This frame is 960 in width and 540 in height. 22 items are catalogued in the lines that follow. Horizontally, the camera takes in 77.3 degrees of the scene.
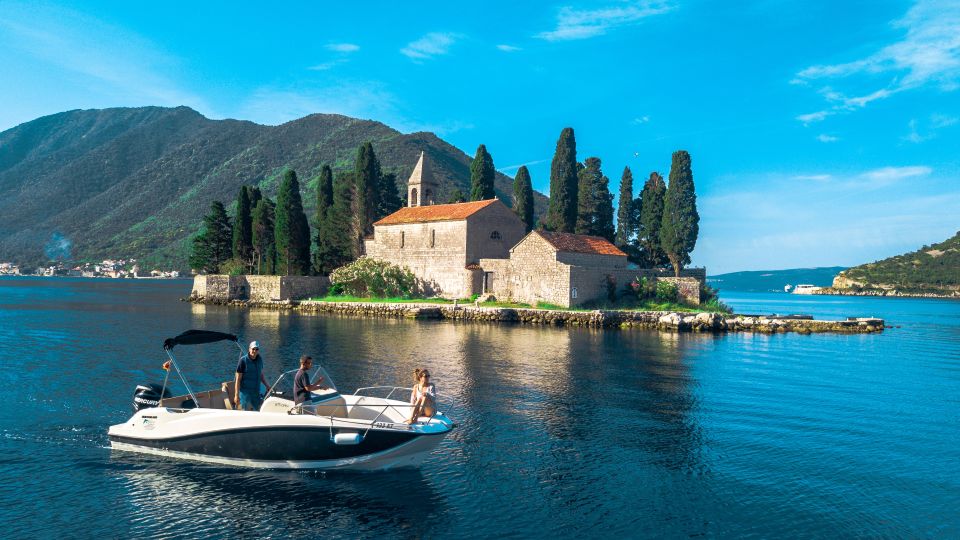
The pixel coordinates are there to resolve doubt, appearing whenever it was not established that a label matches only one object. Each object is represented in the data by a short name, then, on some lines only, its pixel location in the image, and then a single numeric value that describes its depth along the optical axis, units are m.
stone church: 47.81
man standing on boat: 12.66
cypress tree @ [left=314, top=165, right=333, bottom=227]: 69.00
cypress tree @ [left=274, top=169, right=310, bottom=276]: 63.19
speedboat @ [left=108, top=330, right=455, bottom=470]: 11.30
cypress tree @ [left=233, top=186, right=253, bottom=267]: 69.62
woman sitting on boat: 11.82
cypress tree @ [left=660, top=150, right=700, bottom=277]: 56.16
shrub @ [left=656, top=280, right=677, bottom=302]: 48.66
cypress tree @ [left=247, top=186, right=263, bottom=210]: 71.67
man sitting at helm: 12.45
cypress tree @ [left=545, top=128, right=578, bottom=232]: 59.88
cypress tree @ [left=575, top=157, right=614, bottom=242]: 63.53
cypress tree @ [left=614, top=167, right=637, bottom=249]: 66.81
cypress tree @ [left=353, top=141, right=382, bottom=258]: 64.94
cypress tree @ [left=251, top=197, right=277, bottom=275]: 67.06
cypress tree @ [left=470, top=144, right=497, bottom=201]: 65.00
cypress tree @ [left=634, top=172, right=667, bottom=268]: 61.62
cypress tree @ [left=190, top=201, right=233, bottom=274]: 73.56
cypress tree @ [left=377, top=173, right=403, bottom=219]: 74.38
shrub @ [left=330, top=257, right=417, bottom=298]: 57.53
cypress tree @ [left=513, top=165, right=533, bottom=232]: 63.75
